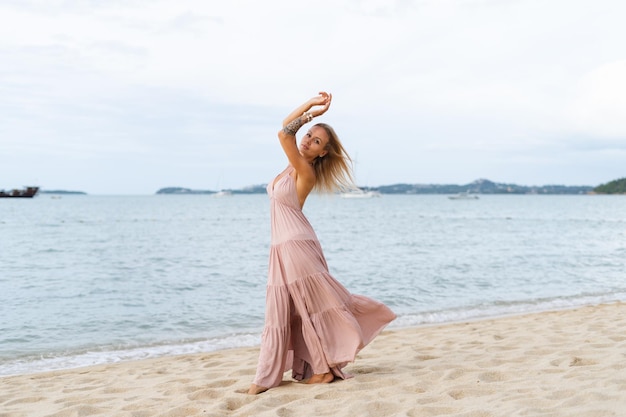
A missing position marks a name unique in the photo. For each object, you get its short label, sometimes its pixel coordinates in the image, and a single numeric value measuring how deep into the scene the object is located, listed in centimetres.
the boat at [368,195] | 14375
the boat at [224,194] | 17112
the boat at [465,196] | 14612
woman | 496
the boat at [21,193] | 12362
